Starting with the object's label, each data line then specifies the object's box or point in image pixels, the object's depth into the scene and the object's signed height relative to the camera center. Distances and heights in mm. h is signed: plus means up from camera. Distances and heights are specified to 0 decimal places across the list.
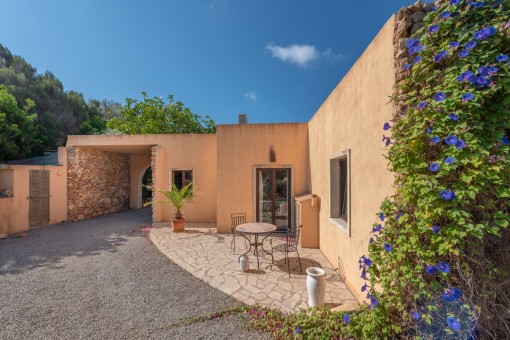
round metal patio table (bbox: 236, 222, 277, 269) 5214 -1279
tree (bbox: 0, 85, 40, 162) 10656 +2228
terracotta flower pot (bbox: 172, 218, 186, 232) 8484 -1860
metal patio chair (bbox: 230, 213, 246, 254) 8094 -1599
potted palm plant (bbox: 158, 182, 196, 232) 8484 -1009
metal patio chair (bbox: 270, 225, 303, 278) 4990 -1999
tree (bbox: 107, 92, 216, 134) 21438 +5542
